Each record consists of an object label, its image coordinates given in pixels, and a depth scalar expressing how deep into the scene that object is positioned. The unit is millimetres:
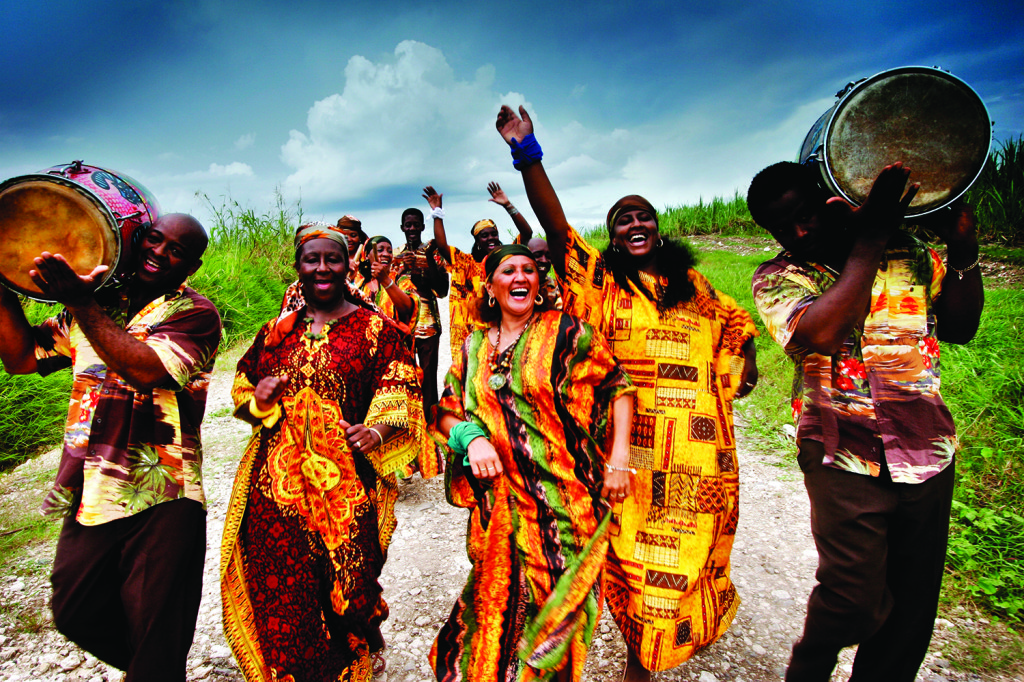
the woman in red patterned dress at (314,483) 2283
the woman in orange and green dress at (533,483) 2088
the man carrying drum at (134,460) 1911
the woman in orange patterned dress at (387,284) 4453
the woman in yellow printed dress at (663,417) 2328
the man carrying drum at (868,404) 1813
